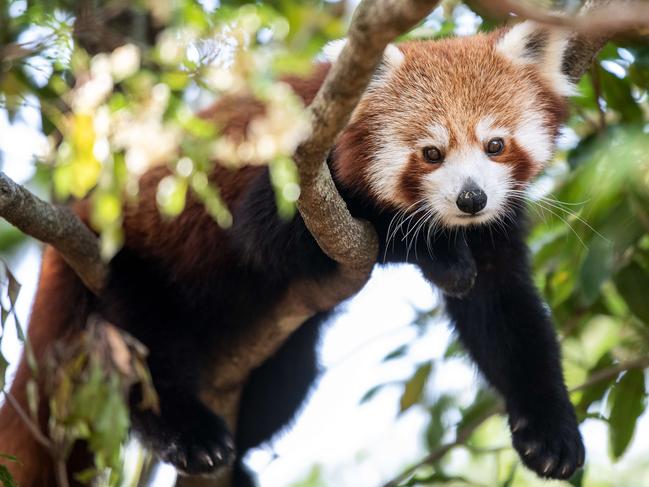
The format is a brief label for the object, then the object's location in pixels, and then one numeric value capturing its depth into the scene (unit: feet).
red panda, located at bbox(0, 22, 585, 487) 23.70
